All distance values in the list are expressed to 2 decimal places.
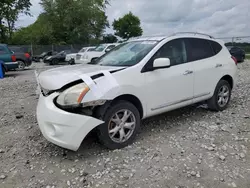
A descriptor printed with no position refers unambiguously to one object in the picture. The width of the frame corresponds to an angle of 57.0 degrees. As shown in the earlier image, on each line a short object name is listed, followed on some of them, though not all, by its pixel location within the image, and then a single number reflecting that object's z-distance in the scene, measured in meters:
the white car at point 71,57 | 18.58
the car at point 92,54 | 15.68
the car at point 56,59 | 21.09
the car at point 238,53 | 16.58
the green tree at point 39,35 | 33.97
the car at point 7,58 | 12.33
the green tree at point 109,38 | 38.71
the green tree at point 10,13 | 30.61
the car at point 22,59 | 14.84
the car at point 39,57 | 26.39
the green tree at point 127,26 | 54.62
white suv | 2.91
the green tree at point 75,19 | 33.88
